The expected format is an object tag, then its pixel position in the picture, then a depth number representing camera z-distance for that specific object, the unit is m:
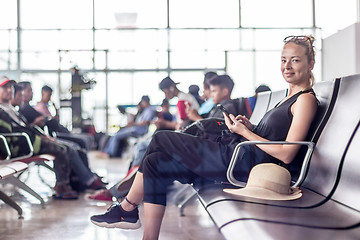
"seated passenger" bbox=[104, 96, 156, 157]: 7.30
